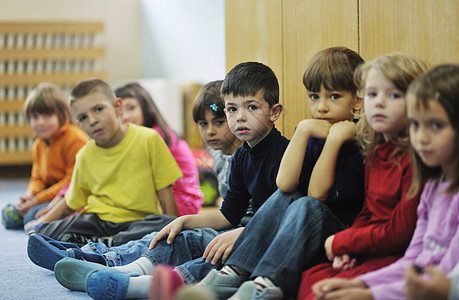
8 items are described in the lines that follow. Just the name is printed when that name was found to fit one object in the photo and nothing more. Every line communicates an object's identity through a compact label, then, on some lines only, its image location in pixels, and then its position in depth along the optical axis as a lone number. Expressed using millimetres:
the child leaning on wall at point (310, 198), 2822
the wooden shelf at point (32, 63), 6806
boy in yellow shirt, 3510
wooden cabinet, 2923
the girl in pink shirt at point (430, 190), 2638
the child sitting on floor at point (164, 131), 3718
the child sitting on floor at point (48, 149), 4090
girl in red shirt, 2763
